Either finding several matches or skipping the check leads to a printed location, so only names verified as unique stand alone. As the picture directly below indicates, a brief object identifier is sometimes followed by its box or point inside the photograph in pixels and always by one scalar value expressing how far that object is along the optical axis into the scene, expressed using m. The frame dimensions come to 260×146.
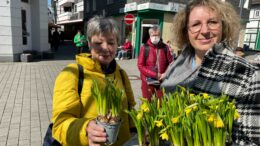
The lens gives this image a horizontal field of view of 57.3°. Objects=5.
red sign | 15.26
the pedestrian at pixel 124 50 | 17.00
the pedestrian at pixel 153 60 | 4.34
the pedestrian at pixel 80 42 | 16.55
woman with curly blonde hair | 1.26
